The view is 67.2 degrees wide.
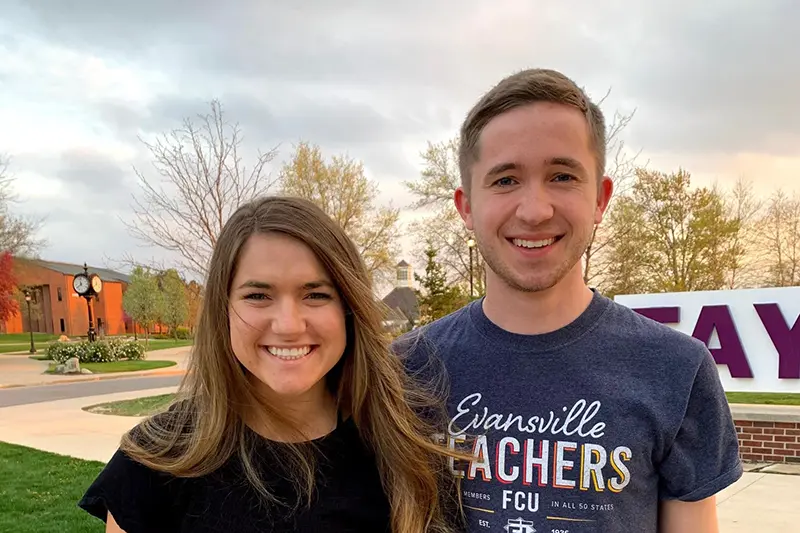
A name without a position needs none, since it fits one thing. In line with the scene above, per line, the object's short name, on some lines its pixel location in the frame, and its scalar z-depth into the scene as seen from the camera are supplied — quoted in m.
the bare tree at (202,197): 11.33
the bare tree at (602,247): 19.69
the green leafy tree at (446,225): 24.52
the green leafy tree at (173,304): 45.78
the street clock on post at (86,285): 22.69
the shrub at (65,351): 21.81
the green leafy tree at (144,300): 48.72
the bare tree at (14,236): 29.73
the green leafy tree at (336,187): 17.64
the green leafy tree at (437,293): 26.02
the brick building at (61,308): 58.47
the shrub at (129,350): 24.30
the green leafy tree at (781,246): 23.66
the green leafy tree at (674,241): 20.22
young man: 1.50
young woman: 1.66
